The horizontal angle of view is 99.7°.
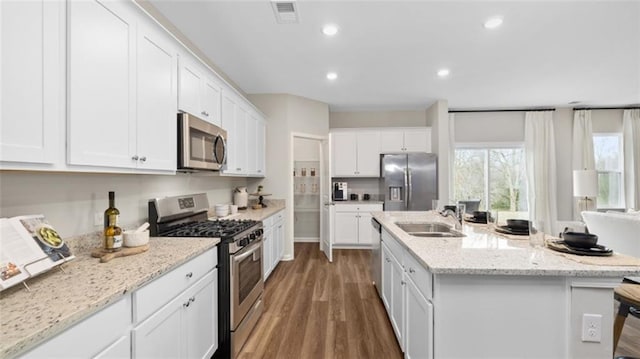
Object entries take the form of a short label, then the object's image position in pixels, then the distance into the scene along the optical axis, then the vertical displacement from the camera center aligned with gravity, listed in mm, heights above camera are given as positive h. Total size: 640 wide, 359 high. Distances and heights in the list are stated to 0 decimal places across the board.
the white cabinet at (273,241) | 3391 -818
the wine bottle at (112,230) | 1537 -273
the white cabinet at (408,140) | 5332 +820
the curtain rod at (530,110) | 5555 +1474
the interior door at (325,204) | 4469 -379
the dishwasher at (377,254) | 2849 -815
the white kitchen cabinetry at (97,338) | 839 -541
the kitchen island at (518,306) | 1275 -613
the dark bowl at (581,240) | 1500 -334
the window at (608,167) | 5551 +274
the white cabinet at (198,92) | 2135 +802
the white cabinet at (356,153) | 5395 +571
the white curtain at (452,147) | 5526 +706
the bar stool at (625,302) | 1688 -774
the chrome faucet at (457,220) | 2204 -323
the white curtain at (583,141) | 5457 +797
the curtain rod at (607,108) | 5469 +1478
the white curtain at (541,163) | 5406 +348
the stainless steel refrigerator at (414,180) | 5004 +21
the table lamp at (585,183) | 4750 -47
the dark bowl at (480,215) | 2540 -323
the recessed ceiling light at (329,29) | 2562 +1475
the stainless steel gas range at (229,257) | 1996 -599
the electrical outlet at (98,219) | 1711 -229
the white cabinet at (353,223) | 5184 -801
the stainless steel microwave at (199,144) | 2064 +325
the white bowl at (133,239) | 1629 -340
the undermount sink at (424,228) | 2507 -449
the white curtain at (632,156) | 5383 +485
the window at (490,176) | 5680 +102
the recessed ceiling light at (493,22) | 2453 +1473
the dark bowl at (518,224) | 2027 -330
